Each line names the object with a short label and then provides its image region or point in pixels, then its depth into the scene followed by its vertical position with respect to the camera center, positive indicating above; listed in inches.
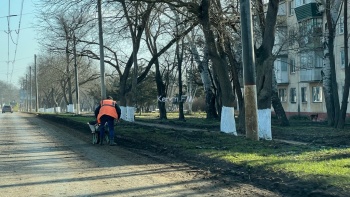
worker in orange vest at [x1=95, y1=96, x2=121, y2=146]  733.3 -3.6
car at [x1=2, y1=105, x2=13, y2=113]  4157.2 +43.6
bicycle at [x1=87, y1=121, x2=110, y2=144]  748.6 -25.4
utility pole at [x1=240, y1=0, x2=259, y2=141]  641.0 +56.3
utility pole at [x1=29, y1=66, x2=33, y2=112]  3813.0 +209.0
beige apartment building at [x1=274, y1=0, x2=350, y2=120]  1472.7 +154.9
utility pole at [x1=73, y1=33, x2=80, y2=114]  1651.1 +128.5
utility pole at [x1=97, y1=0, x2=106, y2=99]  1236.5 +116.3
